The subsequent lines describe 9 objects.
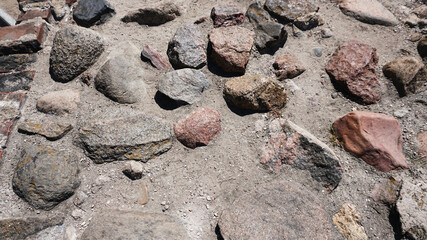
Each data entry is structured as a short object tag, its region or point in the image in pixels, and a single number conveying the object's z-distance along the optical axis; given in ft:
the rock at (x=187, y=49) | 5.97
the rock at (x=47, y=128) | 5.25
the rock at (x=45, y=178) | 4.63
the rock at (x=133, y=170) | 4.90
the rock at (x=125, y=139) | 5.05
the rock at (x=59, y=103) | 5.59
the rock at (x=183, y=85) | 5.61
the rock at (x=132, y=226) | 4.20
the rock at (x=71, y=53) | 5.92
